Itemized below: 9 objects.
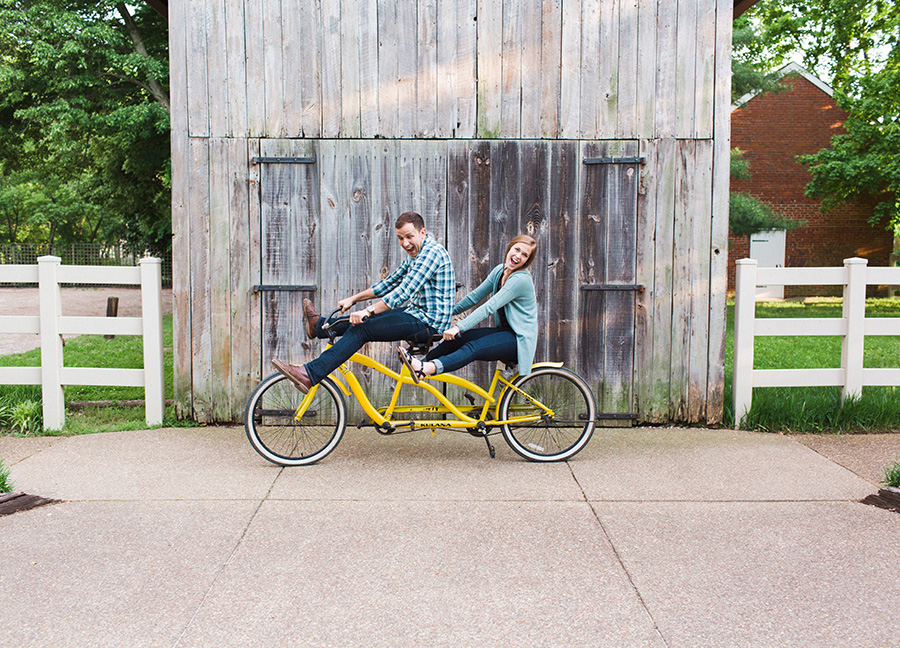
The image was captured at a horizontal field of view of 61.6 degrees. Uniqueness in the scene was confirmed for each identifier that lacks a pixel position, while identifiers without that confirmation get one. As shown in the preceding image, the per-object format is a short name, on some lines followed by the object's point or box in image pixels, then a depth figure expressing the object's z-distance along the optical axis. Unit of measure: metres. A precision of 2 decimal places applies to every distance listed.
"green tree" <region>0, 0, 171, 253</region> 16.83
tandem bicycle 5.34
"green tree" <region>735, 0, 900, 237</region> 18.48
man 5.14
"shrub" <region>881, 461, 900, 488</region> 4.76
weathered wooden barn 6.32
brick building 25.38
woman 5.18
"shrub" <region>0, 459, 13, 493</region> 4.60
